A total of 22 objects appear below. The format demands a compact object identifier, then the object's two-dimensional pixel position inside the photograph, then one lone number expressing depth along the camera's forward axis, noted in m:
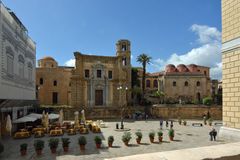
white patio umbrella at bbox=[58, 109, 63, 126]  23.89
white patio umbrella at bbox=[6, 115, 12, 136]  17.23
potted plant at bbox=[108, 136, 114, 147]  15.20
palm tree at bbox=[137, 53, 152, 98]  50.16
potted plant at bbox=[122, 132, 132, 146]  15.55
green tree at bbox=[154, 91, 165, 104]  50.39
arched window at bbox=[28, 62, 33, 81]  24.77
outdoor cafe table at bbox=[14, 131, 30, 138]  18.72
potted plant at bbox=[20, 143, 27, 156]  13.09
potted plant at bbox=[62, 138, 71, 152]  13.90
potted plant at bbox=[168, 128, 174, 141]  17.66
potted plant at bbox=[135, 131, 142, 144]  16.25
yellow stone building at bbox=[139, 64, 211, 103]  52.41
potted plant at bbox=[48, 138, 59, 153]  13.52
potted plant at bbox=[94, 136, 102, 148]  14.83
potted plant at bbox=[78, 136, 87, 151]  14.16
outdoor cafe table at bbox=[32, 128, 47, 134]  20.27
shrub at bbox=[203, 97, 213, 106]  42.06
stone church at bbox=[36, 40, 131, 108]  39.59
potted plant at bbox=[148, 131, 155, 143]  16.77
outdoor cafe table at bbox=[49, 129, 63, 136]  19.81
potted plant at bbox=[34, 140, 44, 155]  13.00
